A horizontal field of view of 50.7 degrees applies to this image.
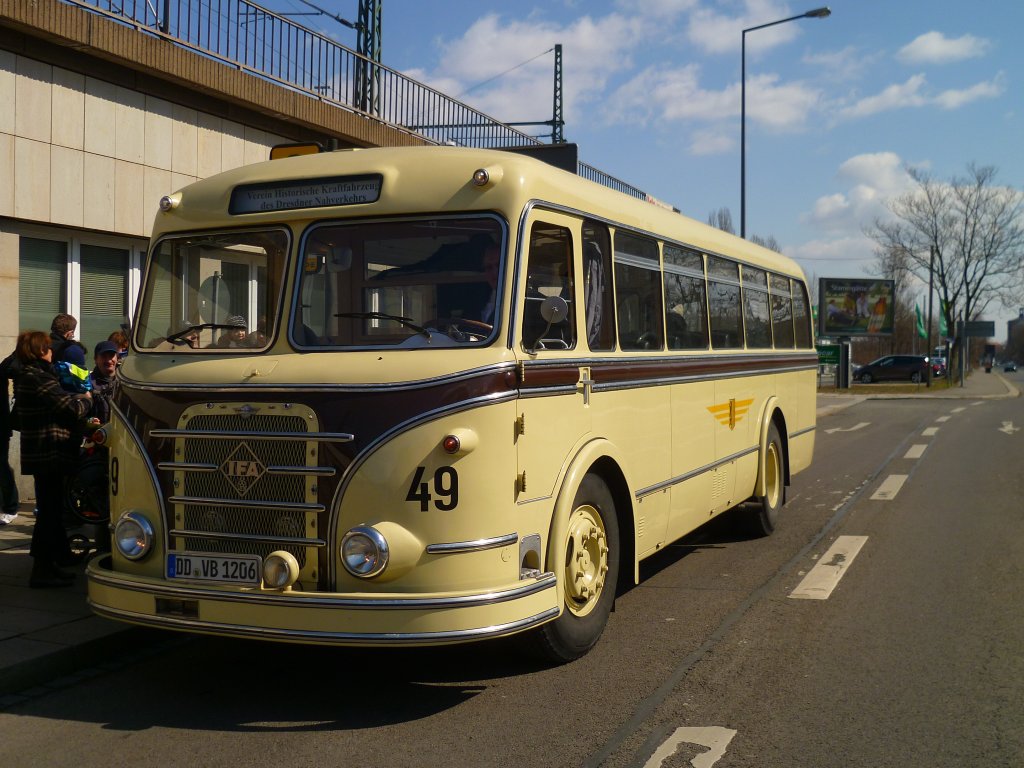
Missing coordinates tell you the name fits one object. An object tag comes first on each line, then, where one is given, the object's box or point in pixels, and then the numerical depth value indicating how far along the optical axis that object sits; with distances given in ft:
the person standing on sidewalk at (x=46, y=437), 23.66
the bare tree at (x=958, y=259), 234.99
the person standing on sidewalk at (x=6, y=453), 27.48
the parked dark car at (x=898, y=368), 205.26
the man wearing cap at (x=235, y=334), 18.95
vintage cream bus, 16.40
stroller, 24.62
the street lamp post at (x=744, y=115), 86.22
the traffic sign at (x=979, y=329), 230.07
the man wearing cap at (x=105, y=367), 28.40
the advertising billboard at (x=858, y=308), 202.28
